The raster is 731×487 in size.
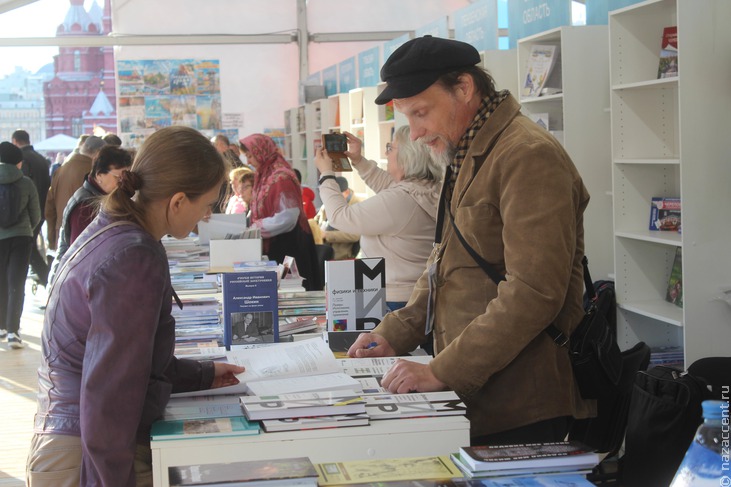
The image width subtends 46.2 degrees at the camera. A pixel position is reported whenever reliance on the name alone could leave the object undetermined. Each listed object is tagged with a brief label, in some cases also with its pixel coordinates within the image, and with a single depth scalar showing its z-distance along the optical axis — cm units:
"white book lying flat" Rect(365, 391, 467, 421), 163
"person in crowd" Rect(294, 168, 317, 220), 911
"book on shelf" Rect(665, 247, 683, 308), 438
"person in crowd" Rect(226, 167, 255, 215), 638
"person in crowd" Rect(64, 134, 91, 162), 730
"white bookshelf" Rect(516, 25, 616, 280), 480
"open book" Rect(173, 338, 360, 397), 176
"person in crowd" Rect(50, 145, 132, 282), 427
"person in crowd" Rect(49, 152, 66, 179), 1072
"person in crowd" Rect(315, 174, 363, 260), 739
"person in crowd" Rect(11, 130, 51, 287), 891
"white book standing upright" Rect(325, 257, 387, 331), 261
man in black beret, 172
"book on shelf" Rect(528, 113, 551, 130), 510
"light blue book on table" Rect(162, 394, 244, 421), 163
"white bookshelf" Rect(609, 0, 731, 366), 379
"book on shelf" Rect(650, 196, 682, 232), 433
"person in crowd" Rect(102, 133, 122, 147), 740
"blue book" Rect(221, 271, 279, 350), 253
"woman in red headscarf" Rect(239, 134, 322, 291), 523
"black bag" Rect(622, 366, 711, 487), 244
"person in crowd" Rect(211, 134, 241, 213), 689
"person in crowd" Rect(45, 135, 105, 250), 677
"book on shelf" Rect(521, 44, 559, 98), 498
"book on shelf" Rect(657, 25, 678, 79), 420
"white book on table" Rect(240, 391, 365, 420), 158
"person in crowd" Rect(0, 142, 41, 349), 676
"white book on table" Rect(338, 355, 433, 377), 196
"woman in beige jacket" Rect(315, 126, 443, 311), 346
